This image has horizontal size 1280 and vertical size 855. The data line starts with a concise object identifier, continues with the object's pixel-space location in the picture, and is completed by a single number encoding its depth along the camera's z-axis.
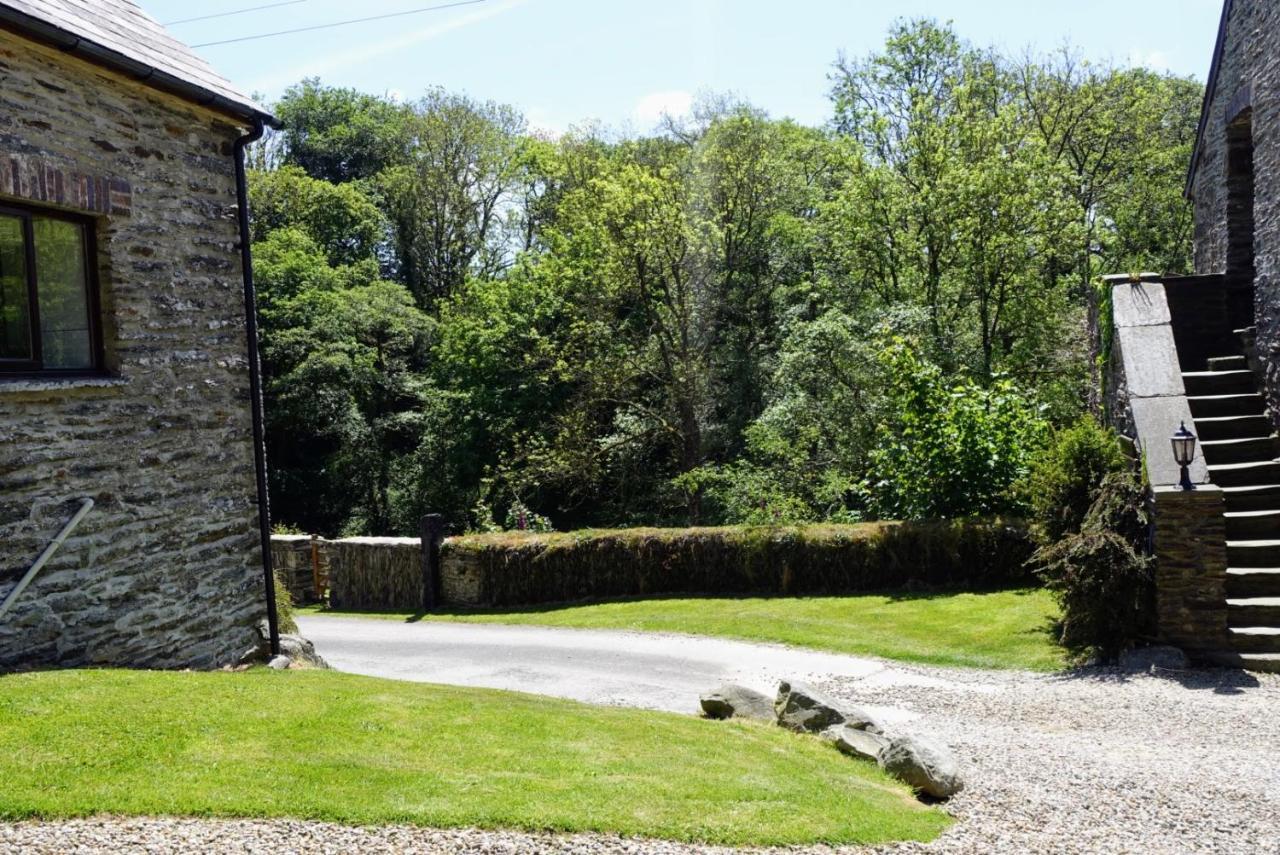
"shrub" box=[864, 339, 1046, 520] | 16.08
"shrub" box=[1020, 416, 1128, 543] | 11.88
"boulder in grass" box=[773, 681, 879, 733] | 8.65
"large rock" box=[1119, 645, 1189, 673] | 10.39
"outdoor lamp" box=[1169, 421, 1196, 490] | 10.59
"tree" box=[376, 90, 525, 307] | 40.94
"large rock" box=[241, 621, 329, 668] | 10.29
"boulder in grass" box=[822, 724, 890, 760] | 8.05
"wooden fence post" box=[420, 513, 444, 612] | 19.50
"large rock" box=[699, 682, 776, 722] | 9.42
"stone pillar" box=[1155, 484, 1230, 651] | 10.45
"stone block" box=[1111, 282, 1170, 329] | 13.42
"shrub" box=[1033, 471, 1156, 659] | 10.91
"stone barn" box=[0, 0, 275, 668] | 7.82
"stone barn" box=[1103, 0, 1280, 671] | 10.52
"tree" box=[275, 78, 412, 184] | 45.78
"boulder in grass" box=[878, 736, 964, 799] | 7.32
